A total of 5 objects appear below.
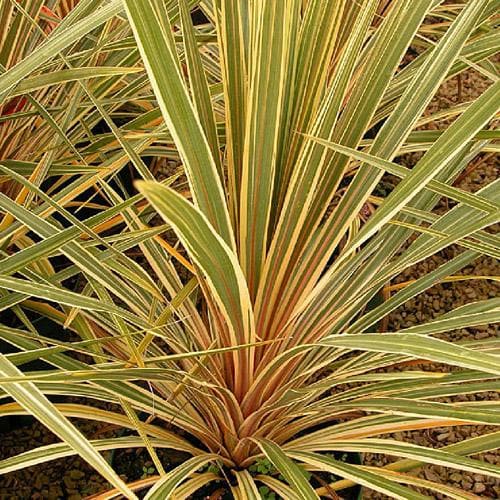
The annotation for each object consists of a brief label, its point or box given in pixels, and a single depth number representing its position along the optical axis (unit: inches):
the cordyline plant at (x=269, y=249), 49.2
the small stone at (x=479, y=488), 74.4
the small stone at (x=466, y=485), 74.5
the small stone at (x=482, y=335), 80.4
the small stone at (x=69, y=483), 73.2
